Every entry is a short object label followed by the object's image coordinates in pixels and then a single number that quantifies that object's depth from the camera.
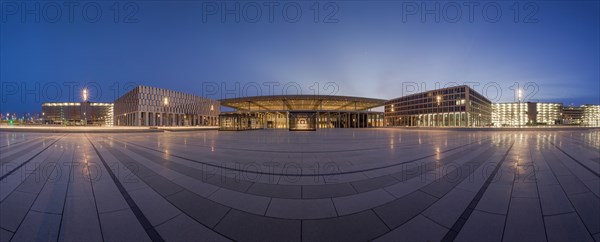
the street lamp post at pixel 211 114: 97.46
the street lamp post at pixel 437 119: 81.56
